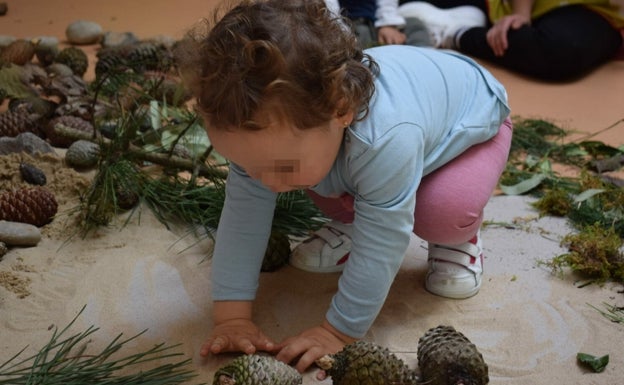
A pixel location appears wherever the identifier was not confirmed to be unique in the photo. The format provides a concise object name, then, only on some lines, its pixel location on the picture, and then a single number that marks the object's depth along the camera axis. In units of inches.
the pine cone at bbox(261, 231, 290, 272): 56.7
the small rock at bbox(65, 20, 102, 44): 115.6
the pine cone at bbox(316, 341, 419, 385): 40.6
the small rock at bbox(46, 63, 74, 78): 94.7
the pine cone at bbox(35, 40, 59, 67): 102.4
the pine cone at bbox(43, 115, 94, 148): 75.0
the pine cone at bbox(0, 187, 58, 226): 60.7
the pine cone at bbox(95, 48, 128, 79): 95.0
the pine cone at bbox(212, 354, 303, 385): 40.4
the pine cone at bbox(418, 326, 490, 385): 41.8
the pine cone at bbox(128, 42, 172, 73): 95.4
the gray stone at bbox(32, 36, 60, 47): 103.7
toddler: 39.1
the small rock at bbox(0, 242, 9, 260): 56.8
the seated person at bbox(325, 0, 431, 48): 112.7
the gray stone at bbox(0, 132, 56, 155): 71.1
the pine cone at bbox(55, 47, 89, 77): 98.7
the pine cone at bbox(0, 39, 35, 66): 100.3
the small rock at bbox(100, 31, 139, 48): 111.0
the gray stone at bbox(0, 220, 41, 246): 58.1
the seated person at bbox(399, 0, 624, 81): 102.7
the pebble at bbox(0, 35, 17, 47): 106.4
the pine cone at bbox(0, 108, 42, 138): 76.3
